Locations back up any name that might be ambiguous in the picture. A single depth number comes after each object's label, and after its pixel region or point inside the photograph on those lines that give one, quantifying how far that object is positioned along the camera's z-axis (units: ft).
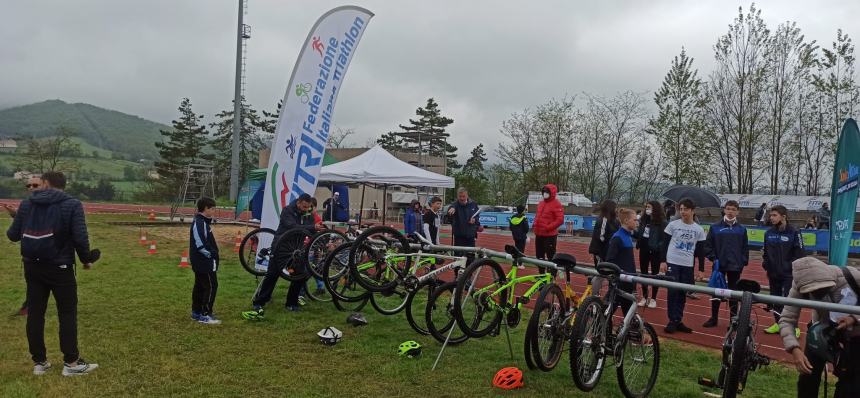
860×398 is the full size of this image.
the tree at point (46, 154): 136.26
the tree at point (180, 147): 174.95
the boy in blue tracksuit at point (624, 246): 20.03
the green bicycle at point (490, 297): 15.79
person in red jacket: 30.19
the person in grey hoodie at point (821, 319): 9.48
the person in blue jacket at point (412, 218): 39.78
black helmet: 20.53
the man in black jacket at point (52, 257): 13.82
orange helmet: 14.16
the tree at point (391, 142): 226.50
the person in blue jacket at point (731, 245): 21.33
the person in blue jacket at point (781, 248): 20.93
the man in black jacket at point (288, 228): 22.00
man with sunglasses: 16.00
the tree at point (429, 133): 221.46
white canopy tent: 39.37
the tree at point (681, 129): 90.58
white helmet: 18.03
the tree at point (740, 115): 85.15
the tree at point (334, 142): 185.44
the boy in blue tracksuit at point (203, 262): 20.02
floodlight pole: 108.88
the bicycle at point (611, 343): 12.53
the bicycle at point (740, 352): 9.98
